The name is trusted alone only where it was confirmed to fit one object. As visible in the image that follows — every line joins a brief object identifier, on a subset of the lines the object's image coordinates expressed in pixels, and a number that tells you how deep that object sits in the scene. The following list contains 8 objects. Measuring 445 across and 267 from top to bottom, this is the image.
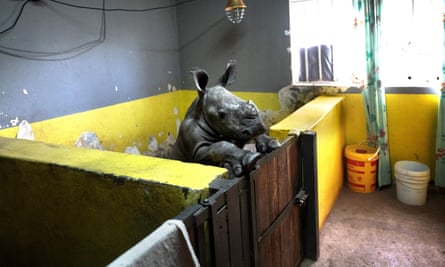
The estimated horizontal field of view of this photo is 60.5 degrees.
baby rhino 1.71
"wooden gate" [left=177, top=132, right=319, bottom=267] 1.32
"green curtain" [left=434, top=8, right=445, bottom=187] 3.25
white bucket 3.23
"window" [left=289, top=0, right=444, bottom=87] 3.36
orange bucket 3.57
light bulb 3.63
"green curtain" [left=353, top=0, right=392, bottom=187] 3.42
